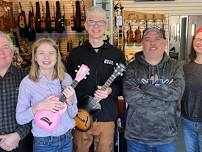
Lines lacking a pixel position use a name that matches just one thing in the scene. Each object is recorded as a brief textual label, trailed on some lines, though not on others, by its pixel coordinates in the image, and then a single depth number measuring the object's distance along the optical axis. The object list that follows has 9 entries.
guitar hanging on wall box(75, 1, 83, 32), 6.02
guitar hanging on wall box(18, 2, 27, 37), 6.05
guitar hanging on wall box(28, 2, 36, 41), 6.05
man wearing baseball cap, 2.68
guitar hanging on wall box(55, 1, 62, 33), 6.09
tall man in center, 2.98
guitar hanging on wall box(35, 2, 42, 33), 6.12
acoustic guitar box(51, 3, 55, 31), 6.15
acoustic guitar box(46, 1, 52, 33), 6.14
